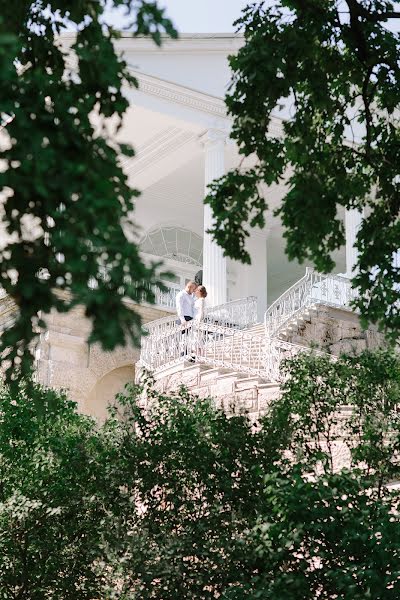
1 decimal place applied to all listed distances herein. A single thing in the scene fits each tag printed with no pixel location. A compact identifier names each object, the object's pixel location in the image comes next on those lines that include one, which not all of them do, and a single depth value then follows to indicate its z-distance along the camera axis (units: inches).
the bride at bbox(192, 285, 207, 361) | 699.2
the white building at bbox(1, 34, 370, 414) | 823.1
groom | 737.0
